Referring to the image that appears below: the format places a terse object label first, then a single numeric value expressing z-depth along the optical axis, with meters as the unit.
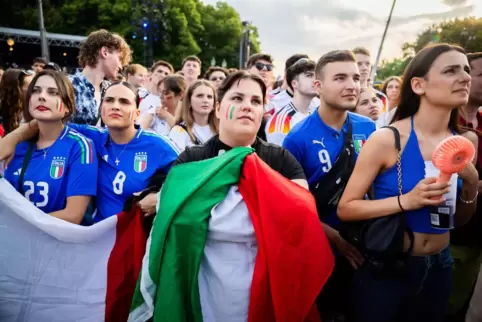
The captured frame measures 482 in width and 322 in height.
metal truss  26.08
